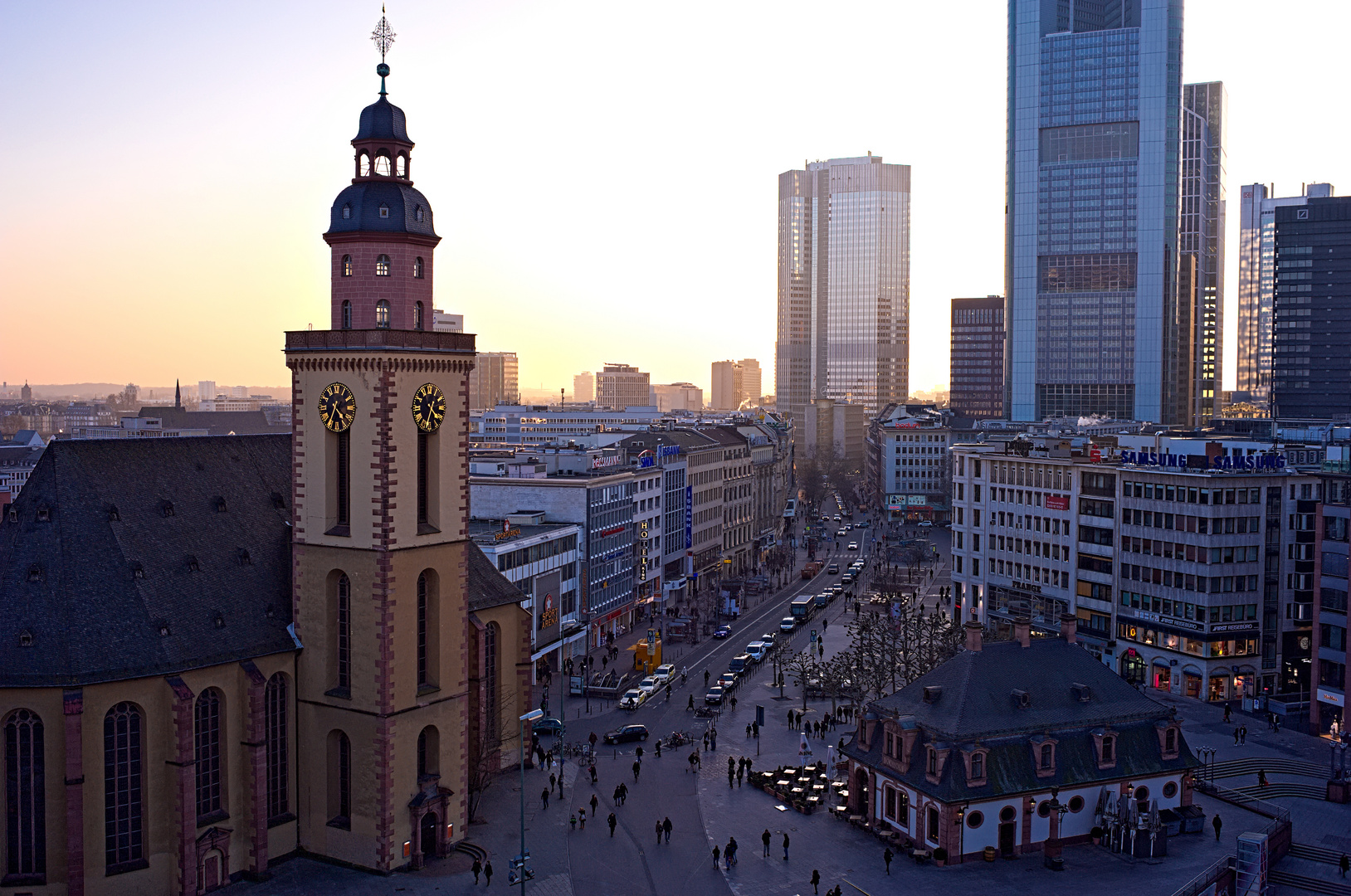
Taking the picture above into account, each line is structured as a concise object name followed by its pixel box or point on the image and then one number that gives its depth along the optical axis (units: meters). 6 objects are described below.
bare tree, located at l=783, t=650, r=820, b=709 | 102.32
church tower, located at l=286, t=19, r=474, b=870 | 59.72
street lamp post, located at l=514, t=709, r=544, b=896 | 54.50
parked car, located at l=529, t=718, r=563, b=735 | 87.94
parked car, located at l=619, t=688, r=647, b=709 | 98.38
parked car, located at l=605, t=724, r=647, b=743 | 88.69
